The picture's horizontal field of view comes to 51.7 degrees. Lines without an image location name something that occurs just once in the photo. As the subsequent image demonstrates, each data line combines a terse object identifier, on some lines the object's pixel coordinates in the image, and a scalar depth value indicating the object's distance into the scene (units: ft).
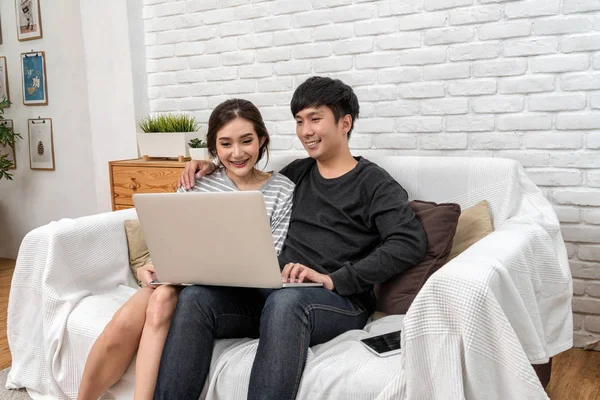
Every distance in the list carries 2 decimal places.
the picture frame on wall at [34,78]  12.93
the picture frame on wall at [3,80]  13.50
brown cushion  5.91
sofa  4.17
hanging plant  12.88
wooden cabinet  9.34
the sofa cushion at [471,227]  6.20
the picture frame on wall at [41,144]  13.12
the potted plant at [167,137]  9.60
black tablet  4.95
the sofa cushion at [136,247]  7.20
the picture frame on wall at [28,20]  12.76
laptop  4.79
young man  4.98
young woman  5.42
